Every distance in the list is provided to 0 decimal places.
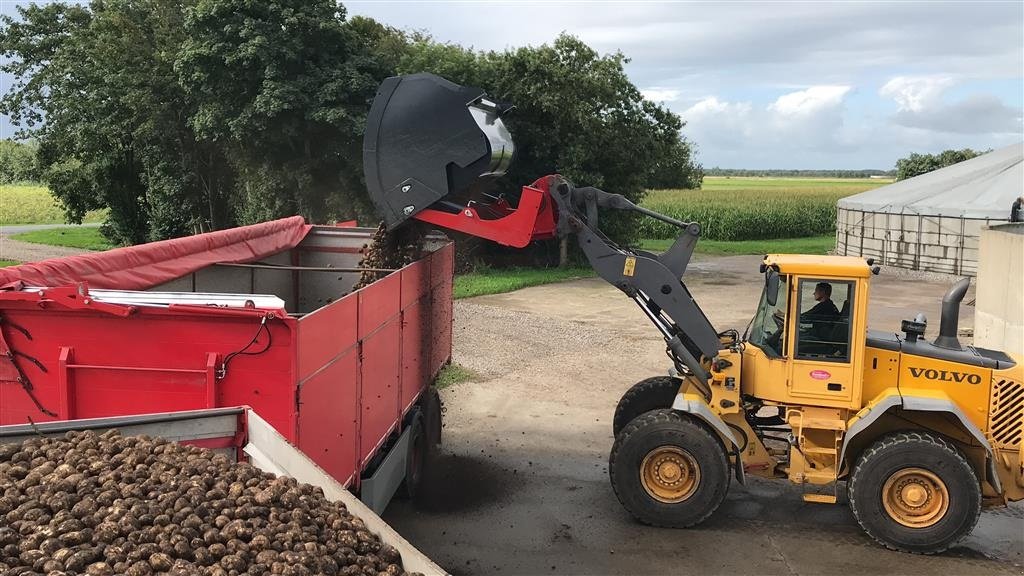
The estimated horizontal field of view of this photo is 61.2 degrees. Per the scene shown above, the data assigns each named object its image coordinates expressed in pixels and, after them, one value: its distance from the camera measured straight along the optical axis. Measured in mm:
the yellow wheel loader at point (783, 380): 7758
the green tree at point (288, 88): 22156
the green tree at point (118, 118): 27219
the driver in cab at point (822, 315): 7898
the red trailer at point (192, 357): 5285
